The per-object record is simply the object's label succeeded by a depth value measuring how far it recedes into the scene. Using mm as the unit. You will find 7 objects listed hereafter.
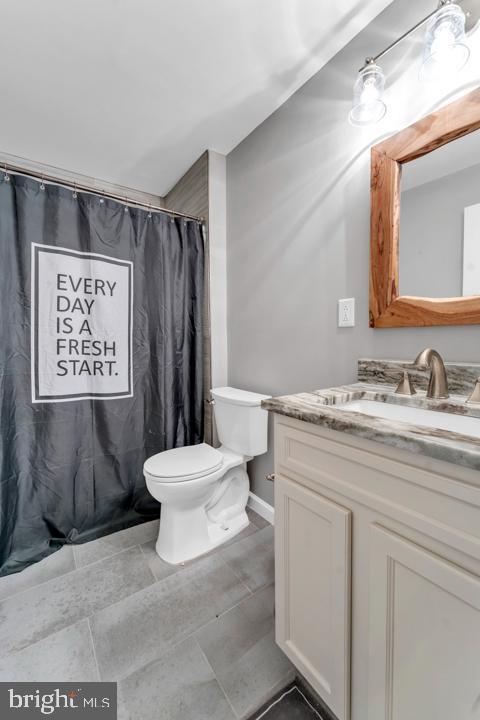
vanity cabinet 519
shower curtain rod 1417
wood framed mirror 901
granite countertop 511
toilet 1406
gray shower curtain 1449
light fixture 839
